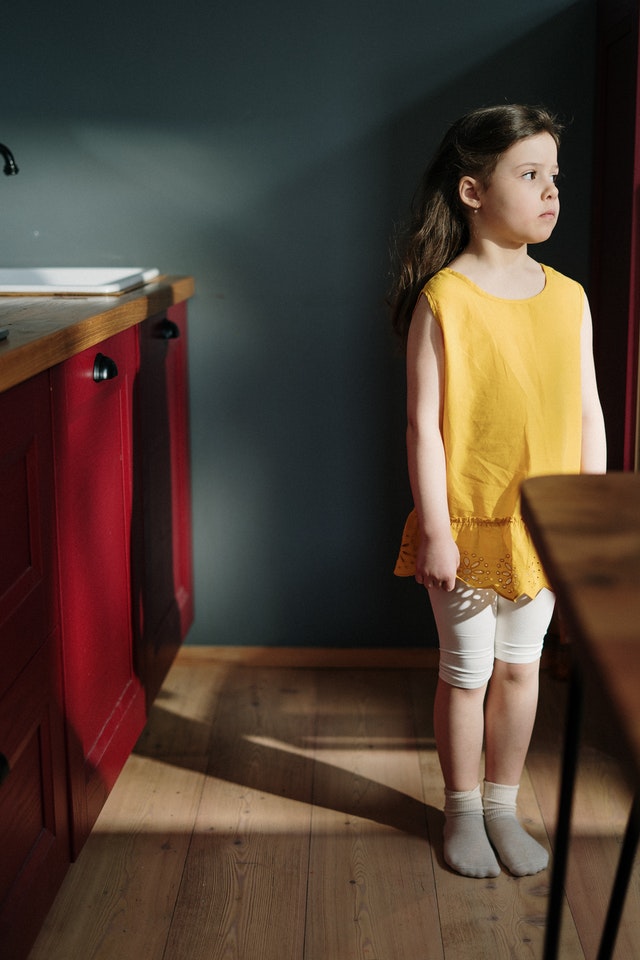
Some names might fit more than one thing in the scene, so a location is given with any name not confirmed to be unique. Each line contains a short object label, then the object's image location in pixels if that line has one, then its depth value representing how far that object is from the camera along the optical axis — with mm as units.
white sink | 2059
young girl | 1546
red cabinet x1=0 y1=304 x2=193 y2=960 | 1177
